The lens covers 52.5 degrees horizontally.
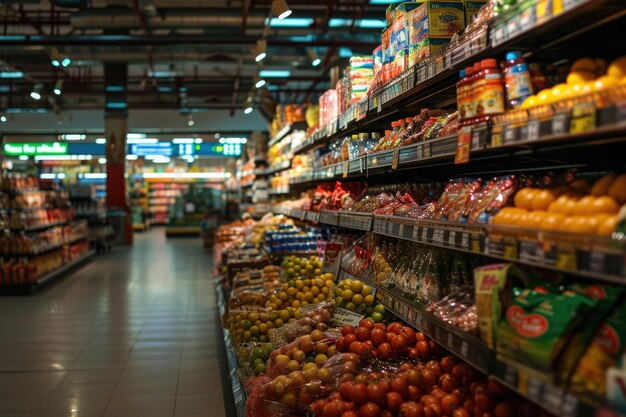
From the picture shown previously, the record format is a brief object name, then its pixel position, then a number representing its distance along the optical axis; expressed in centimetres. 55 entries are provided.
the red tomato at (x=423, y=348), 286
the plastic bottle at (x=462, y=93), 241
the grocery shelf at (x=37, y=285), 932
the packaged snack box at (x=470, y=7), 314
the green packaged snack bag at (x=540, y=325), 166
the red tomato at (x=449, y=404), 231
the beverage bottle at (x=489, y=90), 223
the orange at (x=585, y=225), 168
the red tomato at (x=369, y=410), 235
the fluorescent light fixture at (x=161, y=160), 3384
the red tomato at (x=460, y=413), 222
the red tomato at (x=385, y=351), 292
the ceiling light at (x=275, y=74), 1632
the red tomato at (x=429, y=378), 255
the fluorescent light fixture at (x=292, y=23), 1180
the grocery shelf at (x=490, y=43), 185
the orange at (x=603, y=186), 184
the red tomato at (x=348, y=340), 307
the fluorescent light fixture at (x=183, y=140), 2561
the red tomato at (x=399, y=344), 290
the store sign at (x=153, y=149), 2427
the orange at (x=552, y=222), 183
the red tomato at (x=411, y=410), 231
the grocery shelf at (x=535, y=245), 147
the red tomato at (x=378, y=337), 300
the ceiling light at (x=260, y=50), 958
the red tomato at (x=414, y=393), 248
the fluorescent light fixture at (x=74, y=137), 2634
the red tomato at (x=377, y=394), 242
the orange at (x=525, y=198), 211
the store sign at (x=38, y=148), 2419
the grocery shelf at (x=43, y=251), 977
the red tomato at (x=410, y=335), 295
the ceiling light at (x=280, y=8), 730
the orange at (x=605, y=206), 172
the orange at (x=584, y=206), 177
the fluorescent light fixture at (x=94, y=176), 3045
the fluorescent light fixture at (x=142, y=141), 2457
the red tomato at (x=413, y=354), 286
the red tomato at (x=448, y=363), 257
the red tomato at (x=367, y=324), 313
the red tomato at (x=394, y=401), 240
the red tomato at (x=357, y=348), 294
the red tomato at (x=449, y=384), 246
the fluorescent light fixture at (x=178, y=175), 3284
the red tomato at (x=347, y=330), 317
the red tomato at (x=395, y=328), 302
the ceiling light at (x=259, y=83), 1201
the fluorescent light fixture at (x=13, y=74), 1415
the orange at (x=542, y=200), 201
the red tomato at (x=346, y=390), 247
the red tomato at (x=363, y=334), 307
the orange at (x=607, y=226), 160
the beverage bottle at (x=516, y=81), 219
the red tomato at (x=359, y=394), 243
